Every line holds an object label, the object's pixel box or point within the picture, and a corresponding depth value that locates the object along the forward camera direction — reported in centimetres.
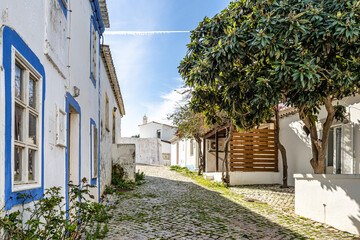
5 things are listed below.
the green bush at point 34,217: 258
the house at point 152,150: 3794
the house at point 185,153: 2467
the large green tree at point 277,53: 558
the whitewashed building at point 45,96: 276
